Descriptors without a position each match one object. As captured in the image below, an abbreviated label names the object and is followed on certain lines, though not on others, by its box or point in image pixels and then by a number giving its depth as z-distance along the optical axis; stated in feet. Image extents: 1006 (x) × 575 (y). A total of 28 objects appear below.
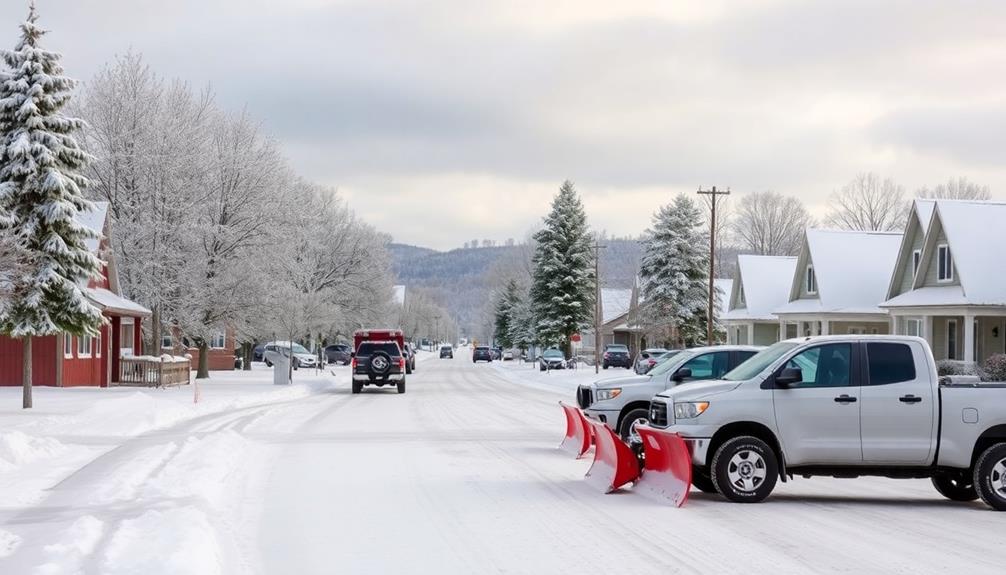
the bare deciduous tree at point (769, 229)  376.89
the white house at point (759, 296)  222.07
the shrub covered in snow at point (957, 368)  129.39
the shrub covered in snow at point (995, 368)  120.67
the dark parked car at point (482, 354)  342.23
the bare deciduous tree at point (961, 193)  315.99
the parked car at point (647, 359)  159.41
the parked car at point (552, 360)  233.96
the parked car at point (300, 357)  239.79
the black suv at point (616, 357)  244.22
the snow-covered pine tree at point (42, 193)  95.35
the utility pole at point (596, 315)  222.44
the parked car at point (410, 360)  219.04
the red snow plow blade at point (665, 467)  43.42
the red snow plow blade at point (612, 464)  47.26
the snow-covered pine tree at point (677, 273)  234.99
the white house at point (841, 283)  182.19
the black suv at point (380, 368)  137.80
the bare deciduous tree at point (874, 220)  327.26
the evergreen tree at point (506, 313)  400.49
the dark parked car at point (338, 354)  283.18
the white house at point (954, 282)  134.00
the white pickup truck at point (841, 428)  44.93
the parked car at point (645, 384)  63.93
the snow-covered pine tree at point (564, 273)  266.36
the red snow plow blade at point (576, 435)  61.14
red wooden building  131.23
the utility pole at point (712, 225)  170.93
